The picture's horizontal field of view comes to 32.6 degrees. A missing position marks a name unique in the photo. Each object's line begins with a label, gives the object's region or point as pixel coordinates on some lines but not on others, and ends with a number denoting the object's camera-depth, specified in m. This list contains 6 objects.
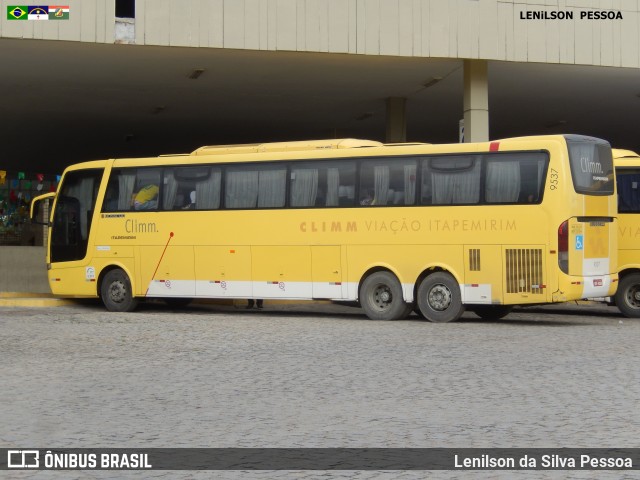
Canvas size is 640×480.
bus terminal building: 23.25
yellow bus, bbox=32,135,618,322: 19.06
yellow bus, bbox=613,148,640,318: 21.20
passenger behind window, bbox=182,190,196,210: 22.62
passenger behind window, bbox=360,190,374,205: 20.80
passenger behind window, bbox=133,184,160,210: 23.12
